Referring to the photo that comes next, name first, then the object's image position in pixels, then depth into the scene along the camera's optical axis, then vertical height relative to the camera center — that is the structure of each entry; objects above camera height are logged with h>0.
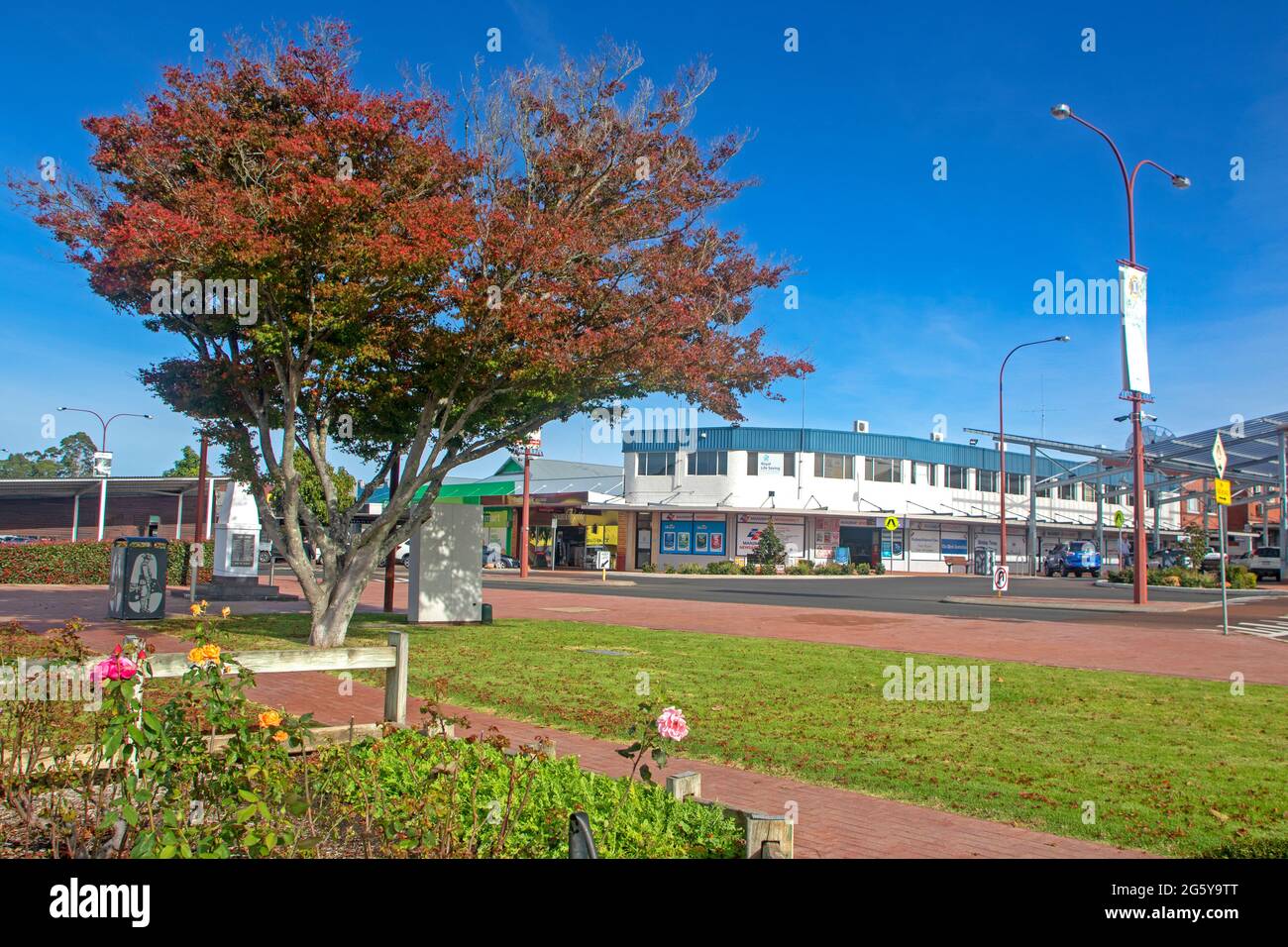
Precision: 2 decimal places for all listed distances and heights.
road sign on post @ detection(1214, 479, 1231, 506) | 19.10 +1.44
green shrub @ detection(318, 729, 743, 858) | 4.48 -1.30
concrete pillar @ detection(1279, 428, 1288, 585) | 46.53 +3.17
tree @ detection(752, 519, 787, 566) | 54.38 +0.36
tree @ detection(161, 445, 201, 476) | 73.25 +6.29
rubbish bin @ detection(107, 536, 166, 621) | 18.00 -0.72
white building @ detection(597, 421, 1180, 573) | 57.16 +3.55
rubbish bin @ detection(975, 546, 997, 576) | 63.85 -0.12
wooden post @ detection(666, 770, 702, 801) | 5.00 -1.21
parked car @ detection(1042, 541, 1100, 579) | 58.81 +0.09
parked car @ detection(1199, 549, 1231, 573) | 57.08 +0.12
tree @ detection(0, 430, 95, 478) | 112.56 +9.73
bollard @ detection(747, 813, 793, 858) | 4.20 -1.23
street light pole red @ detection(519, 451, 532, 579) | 42.89 +0.82
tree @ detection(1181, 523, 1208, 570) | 51.91 +0.91
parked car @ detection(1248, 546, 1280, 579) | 51.31 -0.02
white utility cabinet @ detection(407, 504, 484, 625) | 18.81 -0.43
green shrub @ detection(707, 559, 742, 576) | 52.91 -0.81
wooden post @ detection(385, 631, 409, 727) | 6.94 -1.01
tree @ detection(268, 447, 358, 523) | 48.65 +3.08
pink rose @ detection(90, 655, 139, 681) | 4.09 -0.54
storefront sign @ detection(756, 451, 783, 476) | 57.50 +5.40
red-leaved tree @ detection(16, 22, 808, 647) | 12.49 +3.78
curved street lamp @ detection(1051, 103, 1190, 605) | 25.23 +3.21
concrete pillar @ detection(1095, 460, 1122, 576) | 58.83 +2.77
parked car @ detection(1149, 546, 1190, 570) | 58.09 +0.28
